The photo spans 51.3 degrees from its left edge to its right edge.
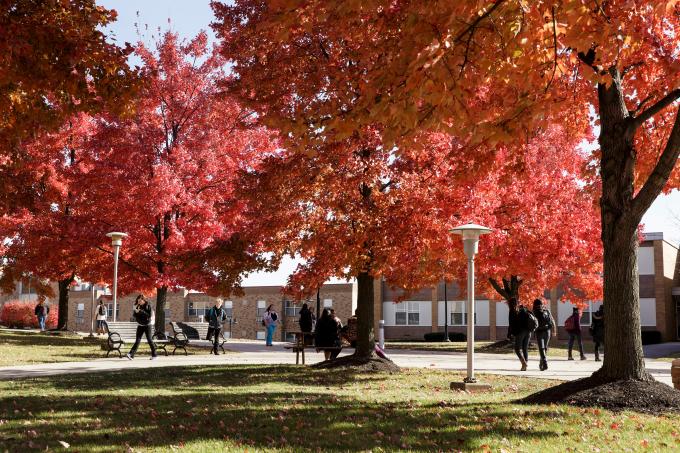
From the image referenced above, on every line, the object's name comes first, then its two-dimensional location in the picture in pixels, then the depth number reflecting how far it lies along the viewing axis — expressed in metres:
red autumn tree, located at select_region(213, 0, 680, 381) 6.48
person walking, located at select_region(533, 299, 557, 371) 17.28
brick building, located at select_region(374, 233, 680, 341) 45.56
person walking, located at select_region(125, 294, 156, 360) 18.34
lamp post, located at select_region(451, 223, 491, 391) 12.24
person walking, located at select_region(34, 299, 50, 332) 43.16
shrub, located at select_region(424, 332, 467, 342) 45.28
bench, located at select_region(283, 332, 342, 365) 17.35
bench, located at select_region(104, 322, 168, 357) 19.75
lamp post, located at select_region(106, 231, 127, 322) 21.29
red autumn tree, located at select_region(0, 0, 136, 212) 9.81
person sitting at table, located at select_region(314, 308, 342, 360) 17.53
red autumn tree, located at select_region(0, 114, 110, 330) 24.09
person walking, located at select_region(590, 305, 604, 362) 22.09
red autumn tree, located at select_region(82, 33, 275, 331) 22.81
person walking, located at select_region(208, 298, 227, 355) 22.14
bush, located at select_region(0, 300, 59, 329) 54.16
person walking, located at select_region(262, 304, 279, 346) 29.34
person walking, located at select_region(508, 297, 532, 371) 17.19
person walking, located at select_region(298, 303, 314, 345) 21.23
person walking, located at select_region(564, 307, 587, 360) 21.84
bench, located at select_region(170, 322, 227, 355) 21.83
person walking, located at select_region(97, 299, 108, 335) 32.12
